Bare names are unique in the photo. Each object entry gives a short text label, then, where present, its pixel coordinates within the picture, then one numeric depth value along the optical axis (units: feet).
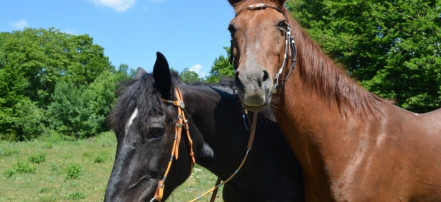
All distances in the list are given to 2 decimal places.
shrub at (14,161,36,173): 53.88
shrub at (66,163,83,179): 49.43
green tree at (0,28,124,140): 167.63
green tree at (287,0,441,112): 63.77
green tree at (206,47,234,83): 114.28
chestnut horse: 10.33
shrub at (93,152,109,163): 61.88
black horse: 10.12
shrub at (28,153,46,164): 62.34
